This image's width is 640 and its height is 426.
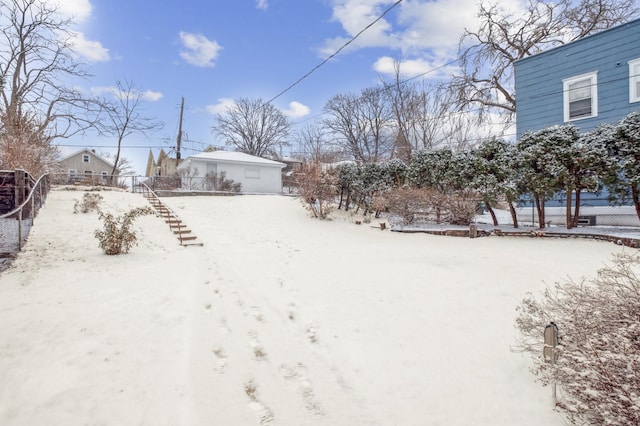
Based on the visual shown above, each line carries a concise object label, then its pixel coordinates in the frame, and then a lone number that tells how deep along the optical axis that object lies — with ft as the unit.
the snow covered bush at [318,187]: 43.01
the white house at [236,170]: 73.76
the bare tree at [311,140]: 100.48
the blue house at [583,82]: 31.45
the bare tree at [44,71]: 55.88
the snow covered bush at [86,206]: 35.53
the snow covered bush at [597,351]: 6.03
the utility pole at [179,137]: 89.98
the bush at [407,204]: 33.96
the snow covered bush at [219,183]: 69.72
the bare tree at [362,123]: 84.53
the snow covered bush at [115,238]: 21.45
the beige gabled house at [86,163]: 115.24
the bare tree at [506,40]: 52.47
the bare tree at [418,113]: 66.80
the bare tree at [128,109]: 88.20
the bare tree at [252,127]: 122.93
